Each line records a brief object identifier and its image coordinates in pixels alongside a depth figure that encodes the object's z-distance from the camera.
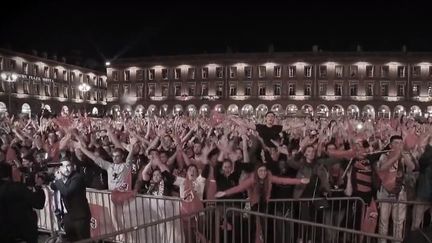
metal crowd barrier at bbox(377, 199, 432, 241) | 8.46
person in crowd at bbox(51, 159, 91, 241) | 7.11
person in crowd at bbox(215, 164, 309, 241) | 7.50
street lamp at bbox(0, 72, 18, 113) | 37.85
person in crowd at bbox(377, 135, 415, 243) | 8.59
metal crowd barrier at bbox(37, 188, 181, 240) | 7.79
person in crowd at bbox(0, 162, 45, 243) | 6.55
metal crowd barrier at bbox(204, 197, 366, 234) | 7.97
